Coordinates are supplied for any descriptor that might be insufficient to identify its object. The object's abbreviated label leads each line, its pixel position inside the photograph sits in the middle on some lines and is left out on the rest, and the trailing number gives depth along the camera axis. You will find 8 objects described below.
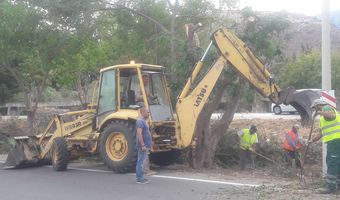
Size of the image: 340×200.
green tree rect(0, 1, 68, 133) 18.89
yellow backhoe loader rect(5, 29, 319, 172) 13.33
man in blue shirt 11.82
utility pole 11.62
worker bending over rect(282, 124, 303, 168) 15.39
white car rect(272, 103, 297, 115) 38.22
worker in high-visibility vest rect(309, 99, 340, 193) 9.91
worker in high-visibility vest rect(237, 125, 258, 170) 15.36
